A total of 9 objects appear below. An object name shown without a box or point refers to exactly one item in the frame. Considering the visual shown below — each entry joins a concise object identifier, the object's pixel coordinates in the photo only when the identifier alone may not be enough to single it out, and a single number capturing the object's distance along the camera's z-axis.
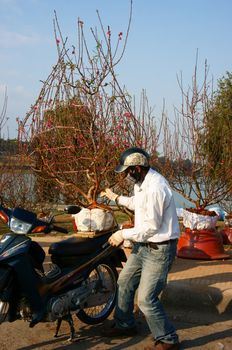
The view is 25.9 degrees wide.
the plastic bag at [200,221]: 7.83
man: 4.19
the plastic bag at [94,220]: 6.65
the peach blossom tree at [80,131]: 6.80
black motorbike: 4.20
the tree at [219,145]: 8.85
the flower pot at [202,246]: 7.62
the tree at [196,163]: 8.88
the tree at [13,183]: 12.70
